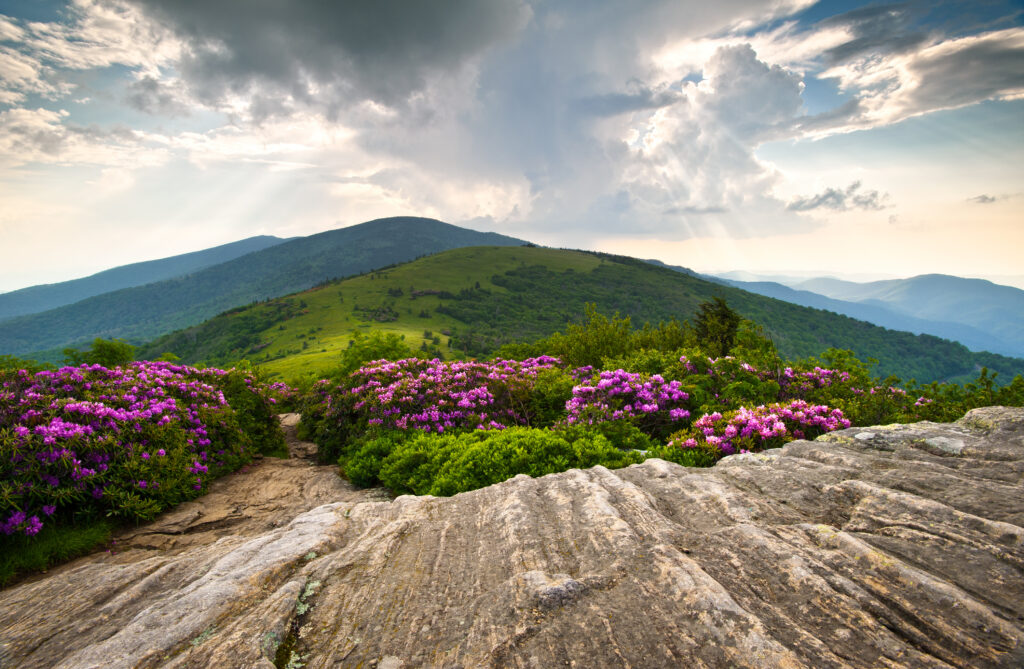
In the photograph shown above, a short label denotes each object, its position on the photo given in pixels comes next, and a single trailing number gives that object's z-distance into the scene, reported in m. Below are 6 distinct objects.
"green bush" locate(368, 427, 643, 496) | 7.21
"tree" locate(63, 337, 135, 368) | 14.17
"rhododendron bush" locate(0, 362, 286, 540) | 7.04
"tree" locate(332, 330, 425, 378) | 16.07
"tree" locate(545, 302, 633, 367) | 16.45
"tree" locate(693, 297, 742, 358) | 15.67
